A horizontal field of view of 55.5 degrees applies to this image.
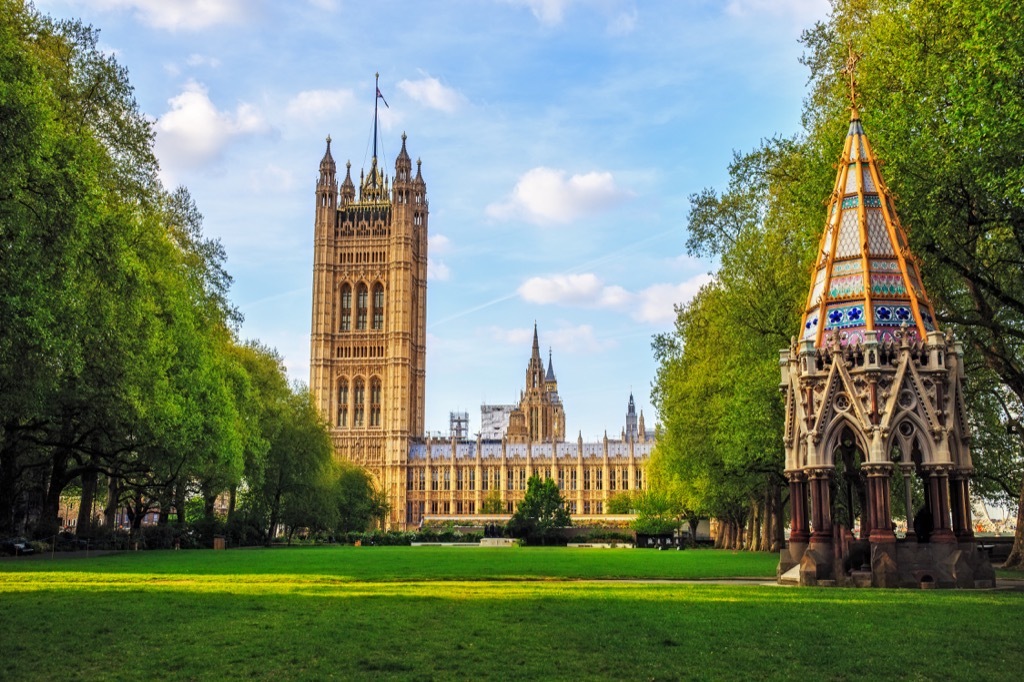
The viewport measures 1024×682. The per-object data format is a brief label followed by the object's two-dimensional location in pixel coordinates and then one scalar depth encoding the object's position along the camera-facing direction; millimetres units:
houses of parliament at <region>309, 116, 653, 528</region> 156000
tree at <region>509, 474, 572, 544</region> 86812
